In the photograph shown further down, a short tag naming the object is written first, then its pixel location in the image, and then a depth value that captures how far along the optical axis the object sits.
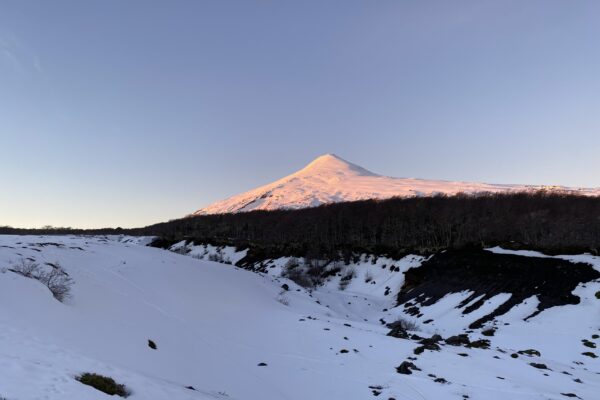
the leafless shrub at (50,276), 16.19
